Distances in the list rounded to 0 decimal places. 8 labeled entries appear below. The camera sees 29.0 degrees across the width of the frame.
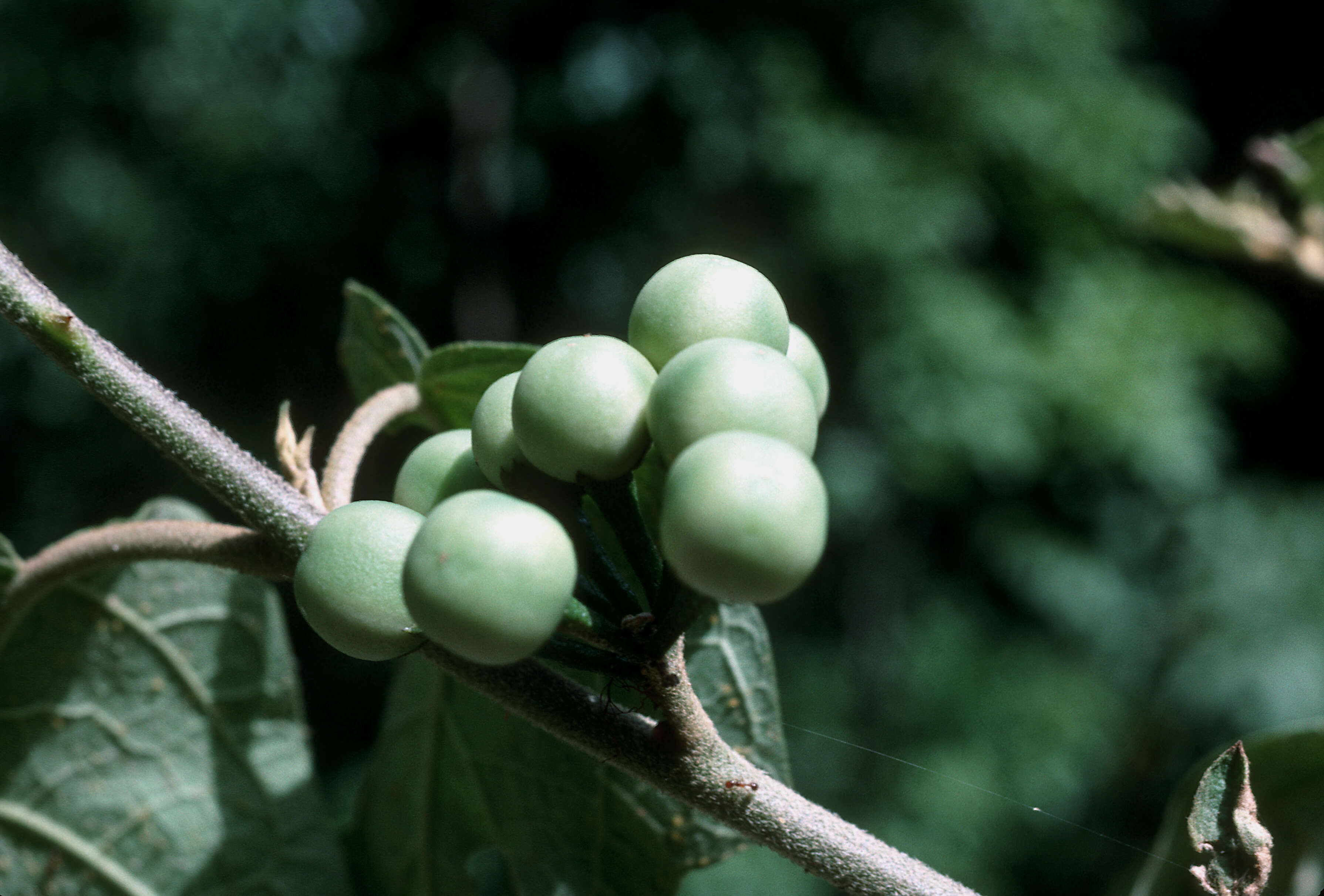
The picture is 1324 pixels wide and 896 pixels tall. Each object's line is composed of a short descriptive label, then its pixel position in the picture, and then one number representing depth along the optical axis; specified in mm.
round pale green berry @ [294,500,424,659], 194
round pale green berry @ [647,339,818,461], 189
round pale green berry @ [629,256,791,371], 201
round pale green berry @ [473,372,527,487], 205
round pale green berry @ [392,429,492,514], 210
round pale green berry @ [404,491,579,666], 186
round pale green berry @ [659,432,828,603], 184
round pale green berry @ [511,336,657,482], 195
